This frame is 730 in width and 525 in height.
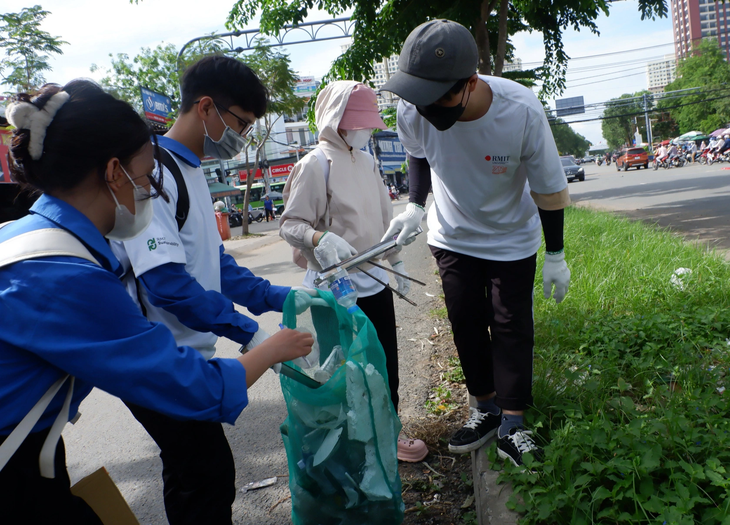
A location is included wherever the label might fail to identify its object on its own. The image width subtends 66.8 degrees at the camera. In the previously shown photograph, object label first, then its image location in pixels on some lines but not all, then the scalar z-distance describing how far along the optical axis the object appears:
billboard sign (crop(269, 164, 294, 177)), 52.16
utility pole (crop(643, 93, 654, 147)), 71.88
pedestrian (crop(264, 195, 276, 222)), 29.95
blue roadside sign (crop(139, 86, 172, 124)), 13.66
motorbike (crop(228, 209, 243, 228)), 28.58
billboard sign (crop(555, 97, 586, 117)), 84.26
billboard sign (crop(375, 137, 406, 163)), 49.19
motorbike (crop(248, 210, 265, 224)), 29.85
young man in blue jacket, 1.59
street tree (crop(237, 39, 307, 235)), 15.73
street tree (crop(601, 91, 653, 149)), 90.09
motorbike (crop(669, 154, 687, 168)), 30.73
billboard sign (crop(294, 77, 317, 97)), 63.53
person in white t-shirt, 2.10
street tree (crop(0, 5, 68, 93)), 14.05
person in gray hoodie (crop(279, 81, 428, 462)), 2.46
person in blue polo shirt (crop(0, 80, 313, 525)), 1.05
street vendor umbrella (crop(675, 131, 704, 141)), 48.62
